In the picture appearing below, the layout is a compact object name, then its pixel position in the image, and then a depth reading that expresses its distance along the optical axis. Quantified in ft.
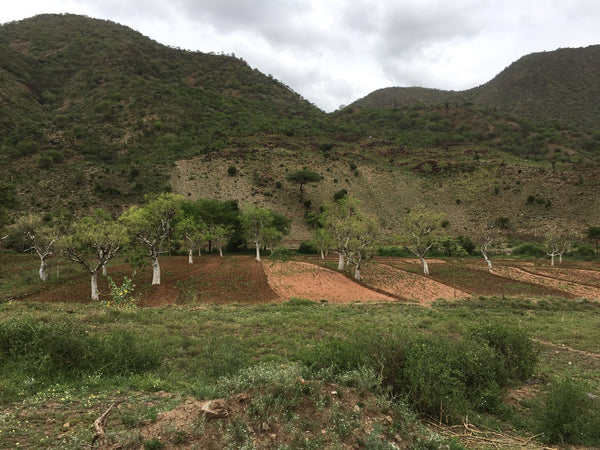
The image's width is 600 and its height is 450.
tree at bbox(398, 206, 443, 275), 97.04
